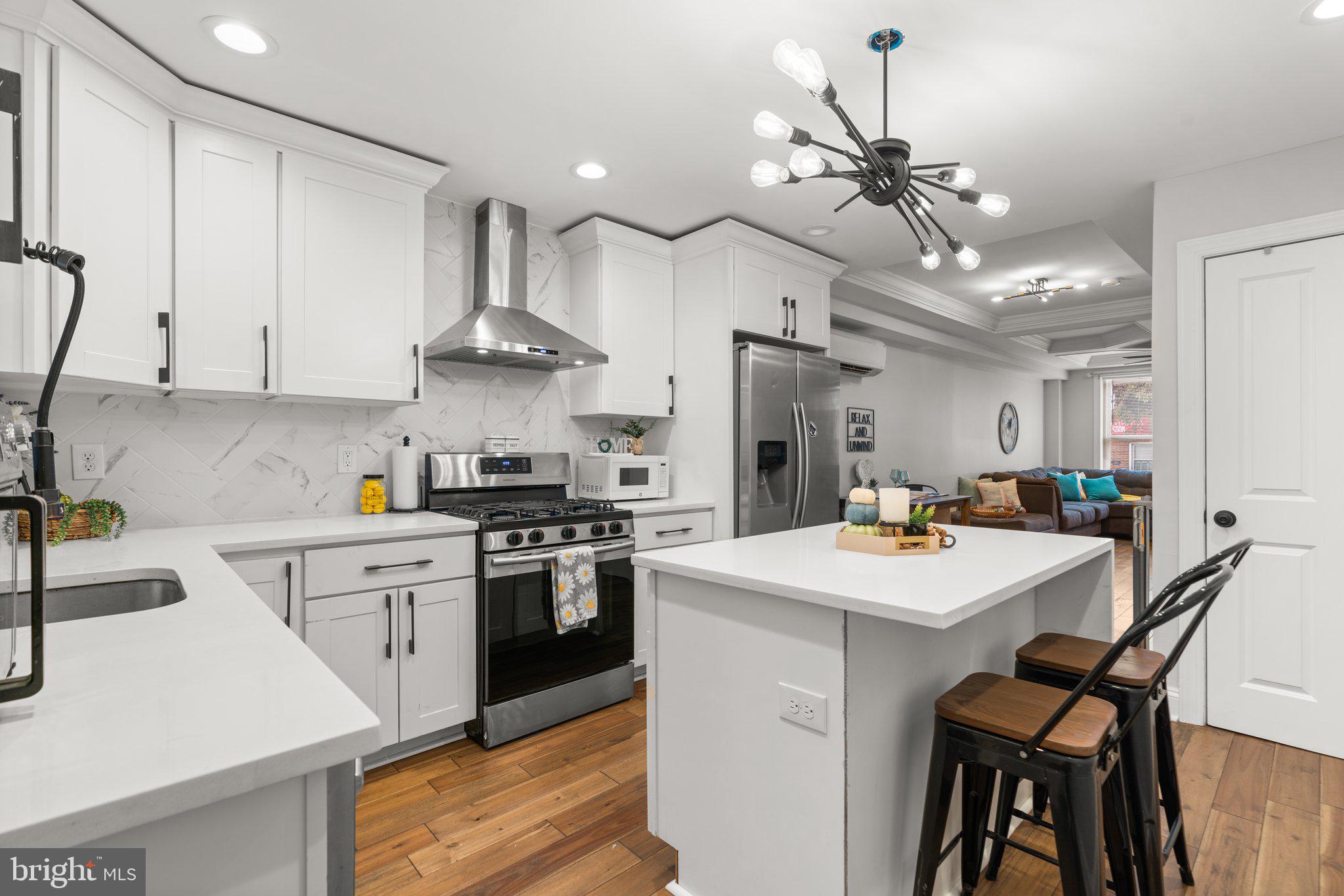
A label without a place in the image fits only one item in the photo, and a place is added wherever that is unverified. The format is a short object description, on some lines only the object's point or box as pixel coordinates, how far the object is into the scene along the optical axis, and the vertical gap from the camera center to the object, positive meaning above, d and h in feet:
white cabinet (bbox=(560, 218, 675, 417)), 11.45 +2.49
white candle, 6.22 -0.53
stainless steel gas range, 8.50 -2.07
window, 31.48 +1.42
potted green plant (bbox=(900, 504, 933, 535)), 6.13 -0.69
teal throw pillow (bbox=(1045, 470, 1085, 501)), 27.68 -1.60
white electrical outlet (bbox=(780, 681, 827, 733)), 4.57 -1.86
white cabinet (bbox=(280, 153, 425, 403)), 8.14 +2.24
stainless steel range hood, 9.73 +2.20
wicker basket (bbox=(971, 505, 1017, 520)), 22.70 -2.17
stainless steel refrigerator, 11.63 +0.24
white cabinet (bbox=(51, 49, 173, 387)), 6.03 +2.36
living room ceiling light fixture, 17.71 +4.57
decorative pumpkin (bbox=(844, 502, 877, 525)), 6.33 -0.62
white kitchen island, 4.50 -1.96
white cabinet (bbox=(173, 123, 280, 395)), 7.32 +2.22
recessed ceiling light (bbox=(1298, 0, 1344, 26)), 5.99 +4.17
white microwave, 11.12 -0.46
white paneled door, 8.34 -0.44
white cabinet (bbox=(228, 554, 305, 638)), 6.91 -1.46
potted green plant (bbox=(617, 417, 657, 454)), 12.39 +0.37
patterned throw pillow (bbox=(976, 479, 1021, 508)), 24.14 -1.61
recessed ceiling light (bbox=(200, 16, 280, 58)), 6.26 +4.14
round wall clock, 29.35 +1.10
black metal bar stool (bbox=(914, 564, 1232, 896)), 4.00 -1.99
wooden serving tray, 5.97 -0.88
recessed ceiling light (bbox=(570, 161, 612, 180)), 9.34 +4.14
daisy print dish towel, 8.97 -1.93
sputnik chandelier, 4.93 +2.67
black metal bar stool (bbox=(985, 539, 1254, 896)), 4.86 -2.18
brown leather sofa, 23.72 -2.17
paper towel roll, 9.62 -0.40
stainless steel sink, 4.94 -1.17
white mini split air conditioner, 18.39 +2.89
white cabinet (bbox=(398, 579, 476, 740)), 7.99 -2.61
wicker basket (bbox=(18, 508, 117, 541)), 6.66 -0.80
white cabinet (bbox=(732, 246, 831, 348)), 11.80 +2.98
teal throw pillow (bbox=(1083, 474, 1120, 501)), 27.89 -1.65
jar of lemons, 9.45 -0.69
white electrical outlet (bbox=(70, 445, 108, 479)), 7.43 -0.14
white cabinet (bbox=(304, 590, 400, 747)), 7.37 -2.28
